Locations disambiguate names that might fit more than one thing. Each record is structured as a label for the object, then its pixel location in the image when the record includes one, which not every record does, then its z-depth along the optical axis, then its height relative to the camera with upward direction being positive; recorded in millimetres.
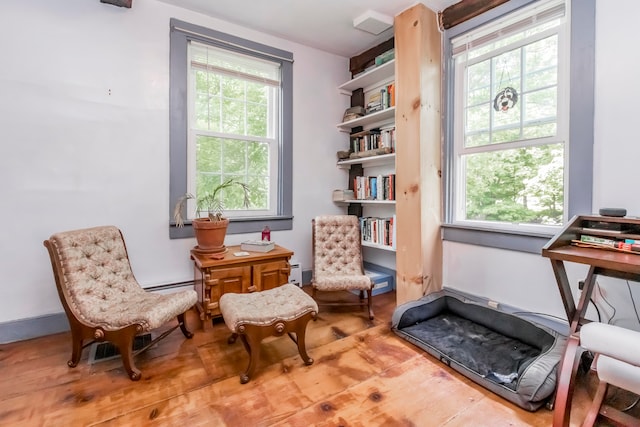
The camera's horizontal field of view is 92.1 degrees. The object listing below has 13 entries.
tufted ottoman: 1722 -618
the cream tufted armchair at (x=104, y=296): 1751 -570
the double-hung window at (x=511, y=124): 2131 +660
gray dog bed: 1548 -881
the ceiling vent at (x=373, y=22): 2734 +1715
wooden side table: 2387 -540
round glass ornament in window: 2355 +858
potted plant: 2542 -146
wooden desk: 1341 -238
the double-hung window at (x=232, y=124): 2732 +830
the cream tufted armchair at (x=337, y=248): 2939 -389
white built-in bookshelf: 3119 +526
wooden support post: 2617 +508
